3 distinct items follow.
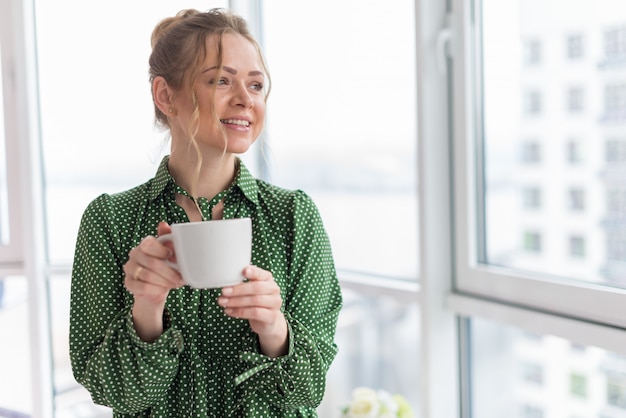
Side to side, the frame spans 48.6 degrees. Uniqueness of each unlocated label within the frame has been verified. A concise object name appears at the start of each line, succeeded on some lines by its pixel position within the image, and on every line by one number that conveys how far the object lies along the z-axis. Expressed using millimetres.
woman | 1018
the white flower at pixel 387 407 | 1688
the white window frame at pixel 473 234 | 1473
